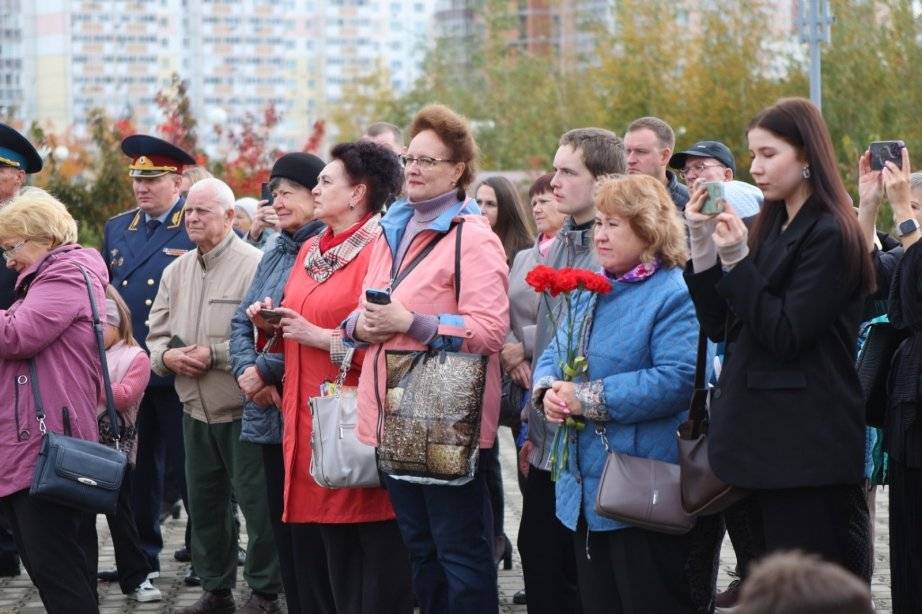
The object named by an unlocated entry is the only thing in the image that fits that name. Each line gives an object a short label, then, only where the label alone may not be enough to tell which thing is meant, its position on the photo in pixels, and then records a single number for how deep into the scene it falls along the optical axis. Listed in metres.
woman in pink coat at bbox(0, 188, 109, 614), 6.40
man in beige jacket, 7.72
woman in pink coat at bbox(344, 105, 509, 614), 5.99
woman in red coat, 6.48
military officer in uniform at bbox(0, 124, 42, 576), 8.58
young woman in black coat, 4.80
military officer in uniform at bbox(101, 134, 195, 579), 8.66
